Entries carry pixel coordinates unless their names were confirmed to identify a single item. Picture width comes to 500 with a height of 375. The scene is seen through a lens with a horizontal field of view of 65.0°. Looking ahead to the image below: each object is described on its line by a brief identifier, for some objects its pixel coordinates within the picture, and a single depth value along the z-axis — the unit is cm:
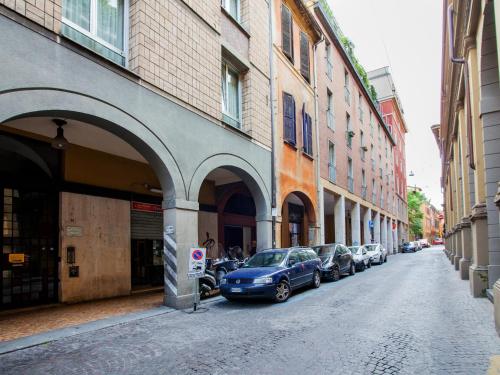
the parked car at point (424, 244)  6550
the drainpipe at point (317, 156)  2062
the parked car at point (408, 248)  4544
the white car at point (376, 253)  2412
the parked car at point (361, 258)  1955
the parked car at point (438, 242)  9545
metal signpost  980
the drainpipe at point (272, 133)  1541
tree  7712
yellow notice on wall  994
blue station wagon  1009
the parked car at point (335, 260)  1489
